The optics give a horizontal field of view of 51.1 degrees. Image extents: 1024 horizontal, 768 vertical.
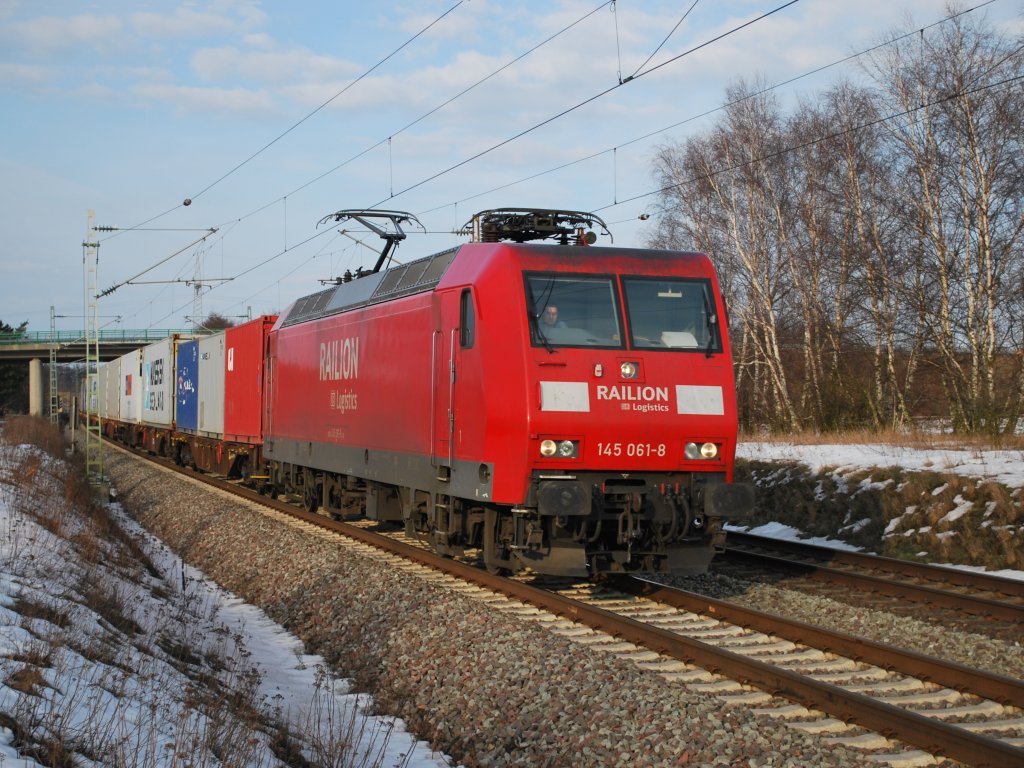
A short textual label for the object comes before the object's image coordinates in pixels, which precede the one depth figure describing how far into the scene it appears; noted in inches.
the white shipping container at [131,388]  1491.1
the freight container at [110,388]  1770.4
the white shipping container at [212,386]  953.5
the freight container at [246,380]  815.7
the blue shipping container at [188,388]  1088.8
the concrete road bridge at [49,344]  2807.6
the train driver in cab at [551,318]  386.4
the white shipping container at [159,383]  1234.6
